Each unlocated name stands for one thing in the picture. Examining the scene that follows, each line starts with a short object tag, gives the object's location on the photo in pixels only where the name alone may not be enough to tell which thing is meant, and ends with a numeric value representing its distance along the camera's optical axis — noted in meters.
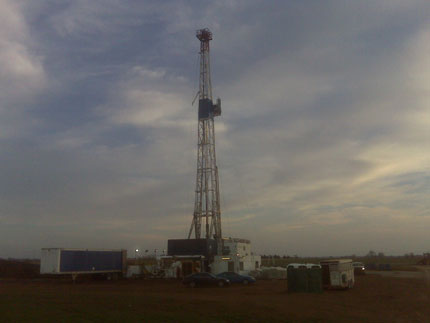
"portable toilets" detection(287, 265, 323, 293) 26.83
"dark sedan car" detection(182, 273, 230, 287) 32.72
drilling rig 47.34
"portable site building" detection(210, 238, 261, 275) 45.97
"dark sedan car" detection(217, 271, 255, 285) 35.44
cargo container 36.78
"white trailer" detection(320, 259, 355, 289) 29.08
